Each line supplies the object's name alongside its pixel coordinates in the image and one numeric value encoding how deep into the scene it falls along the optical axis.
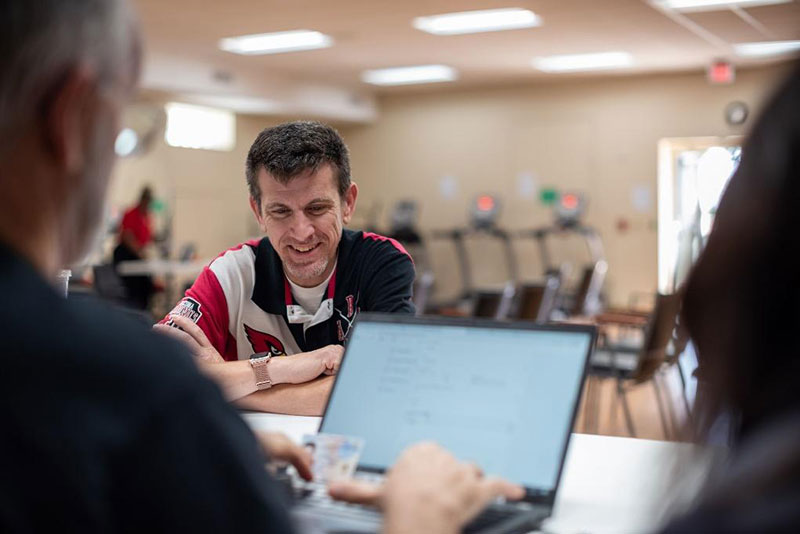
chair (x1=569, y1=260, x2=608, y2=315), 6.17
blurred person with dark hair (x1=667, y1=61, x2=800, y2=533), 0.55
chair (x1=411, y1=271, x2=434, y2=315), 5.77
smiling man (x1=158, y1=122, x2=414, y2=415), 2.02
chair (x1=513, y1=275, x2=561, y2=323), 4.91
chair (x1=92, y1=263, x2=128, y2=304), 6.43
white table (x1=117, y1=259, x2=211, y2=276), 8.15
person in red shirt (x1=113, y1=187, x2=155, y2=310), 8.58
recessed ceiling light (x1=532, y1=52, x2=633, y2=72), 9.73
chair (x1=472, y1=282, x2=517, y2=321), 4.66
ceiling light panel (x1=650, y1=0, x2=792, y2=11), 6.90
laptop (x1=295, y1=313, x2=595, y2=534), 1.10
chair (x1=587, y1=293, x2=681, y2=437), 4.10
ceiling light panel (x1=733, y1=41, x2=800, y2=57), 8.94
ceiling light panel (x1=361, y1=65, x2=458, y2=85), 10.48
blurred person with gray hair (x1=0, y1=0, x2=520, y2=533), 0.59
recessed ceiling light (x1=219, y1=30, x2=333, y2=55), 8.41
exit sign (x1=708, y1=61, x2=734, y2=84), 9.95
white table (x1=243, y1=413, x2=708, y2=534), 1.14
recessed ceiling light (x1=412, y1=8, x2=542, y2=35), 7.51
